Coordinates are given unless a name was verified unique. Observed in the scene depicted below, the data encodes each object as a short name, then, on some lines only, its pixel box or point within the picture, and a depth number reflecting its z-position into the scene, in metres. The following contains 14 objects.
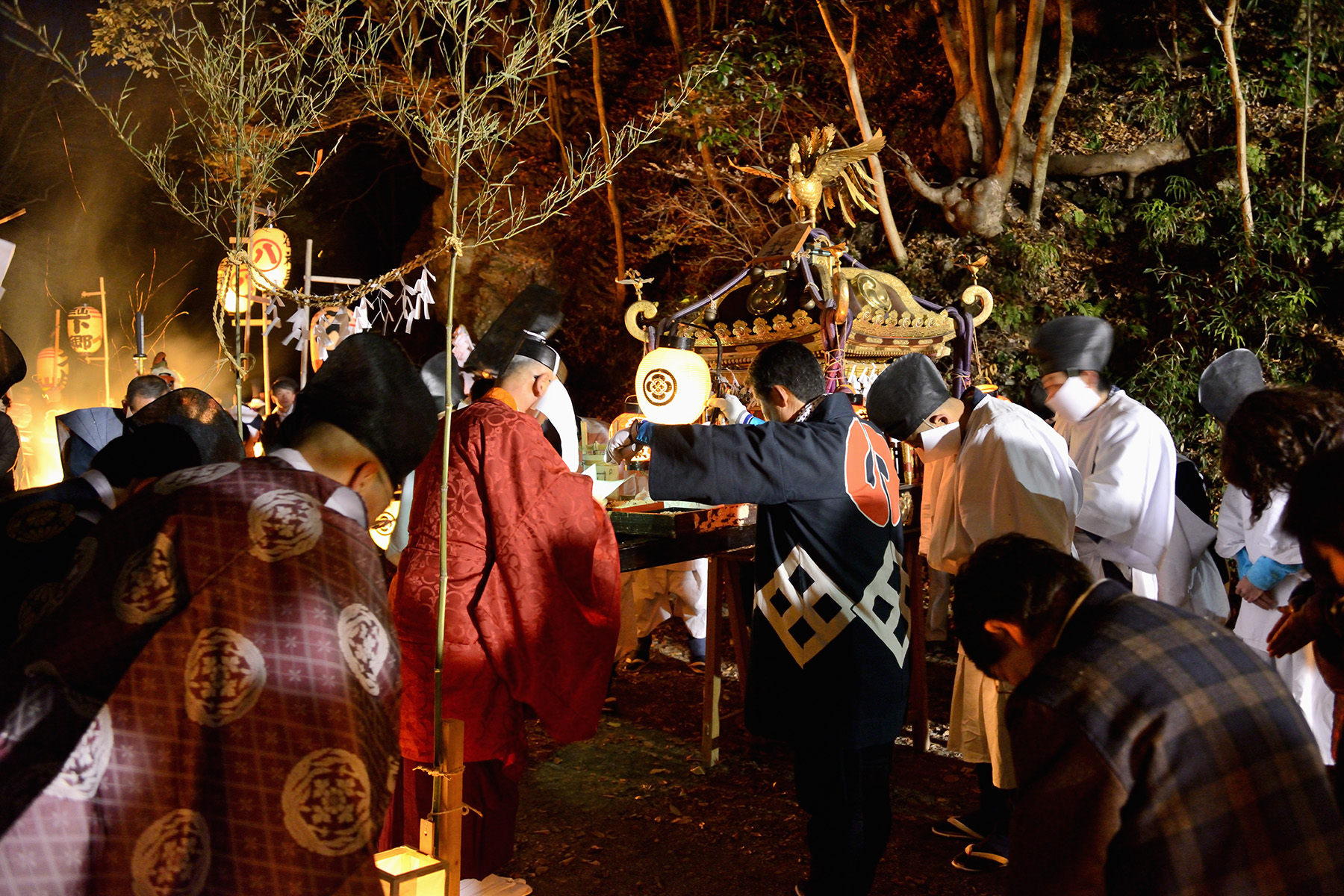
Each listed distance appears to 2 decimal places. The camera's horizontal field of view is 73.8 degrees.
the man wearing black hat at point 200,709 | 1.36
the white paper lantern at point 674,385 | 5.29
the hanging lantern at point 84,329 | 15.12
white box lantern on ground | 2.07
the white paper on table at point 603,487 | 4.87
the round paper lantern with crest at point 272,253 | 8.88
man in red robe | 3.12
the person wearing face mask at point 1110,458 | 3.94
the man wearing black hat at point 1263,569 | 3.47
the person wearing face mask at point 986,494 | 3.57
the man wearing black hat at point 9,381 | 2.93
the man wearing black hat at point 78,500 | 1.89
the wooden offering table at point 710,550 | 4.07
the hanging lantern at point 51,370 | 15.12
